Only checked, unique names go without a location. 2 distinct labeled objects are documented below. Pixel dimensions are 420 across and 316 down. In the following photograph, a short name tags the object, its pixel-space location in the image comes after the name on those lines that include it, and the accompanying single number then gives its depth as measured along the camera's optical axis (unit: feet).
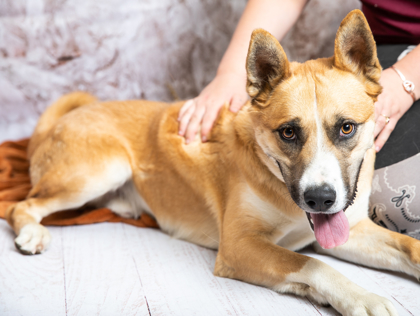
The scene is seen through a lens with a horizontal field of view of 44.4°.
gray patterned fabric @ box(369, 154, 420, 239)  2.44
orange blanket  2.92
